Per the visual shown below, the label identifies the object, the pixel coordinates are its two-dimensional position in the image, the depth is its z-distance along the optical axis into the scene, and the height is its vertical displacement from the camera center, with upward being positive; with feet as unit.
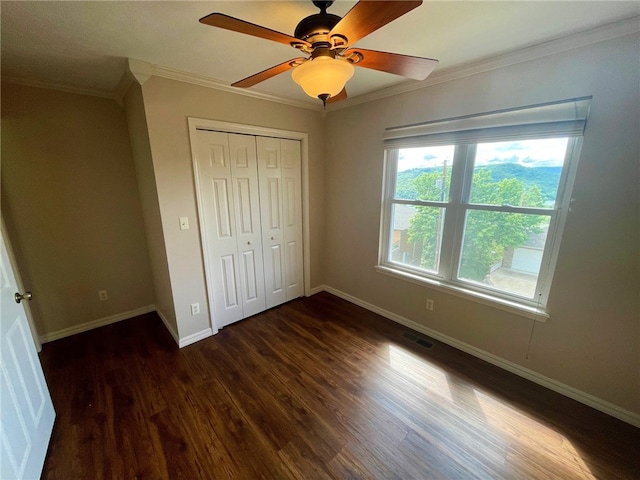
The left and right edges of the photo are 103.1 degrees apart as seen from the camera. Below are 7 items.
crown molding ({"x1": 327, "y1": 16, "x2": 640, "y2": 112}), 4.59 +2.76
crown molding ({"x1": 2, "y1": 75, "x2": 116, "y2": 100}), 6.57 +2.67
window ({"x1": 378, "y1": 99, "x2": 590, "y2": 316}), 5.62 -0.34
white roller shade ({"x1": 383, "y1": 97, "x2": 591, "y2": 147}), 5.14 +1.37
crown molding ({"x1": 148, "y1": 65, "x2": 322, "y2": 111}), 6.30 +2.75
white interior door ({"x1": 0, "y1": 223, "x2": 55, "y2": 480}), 3.64 -3.40
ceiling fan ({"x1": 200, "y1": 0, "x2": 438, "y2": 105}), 2.86 +1.85
